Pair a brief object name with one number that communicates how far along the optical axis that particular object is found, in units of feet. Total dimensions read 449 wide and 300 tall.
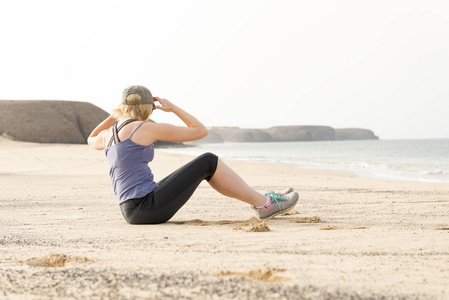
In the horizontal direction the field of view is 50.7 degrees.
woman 13.69
